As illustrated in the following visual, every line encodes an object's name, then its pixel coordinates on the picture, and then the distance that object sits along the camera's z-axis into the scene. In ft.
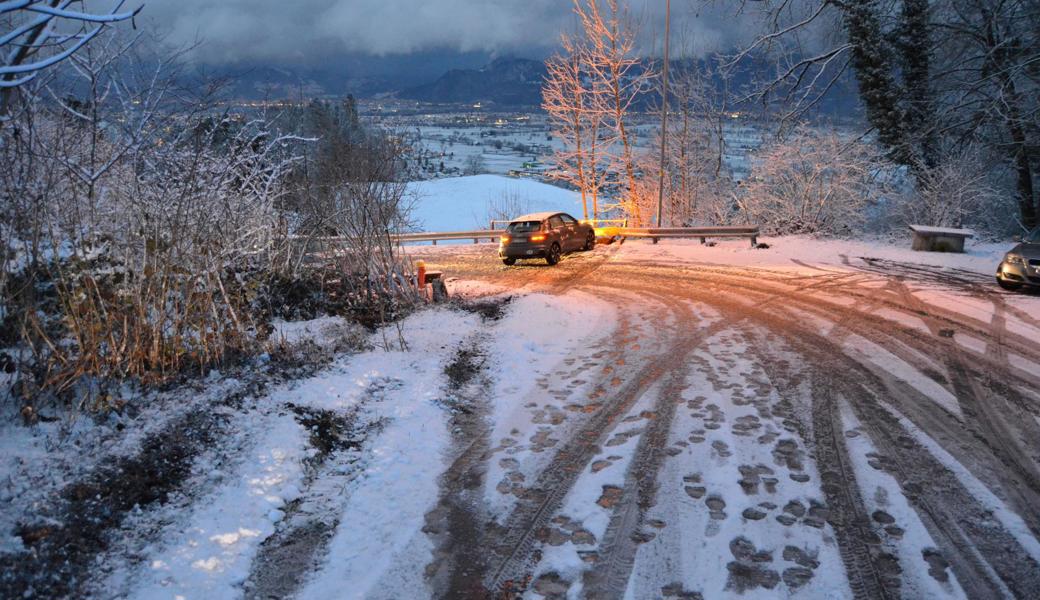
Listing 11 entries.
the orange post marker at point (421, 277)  40.09
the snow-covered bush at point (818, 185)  75.36
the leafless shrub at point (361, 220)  35.32
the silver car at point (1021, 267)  37.42
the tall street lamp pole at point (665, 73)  69.10
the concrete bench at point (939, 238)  56.39
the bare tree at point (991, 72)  44.09
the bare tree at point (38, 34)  8.59
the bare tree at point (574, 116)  94.02
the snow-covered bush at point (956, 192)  69.15
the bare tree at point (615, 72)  88.58
